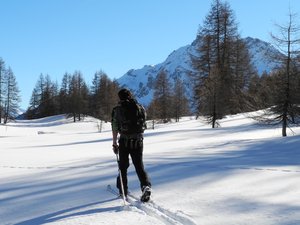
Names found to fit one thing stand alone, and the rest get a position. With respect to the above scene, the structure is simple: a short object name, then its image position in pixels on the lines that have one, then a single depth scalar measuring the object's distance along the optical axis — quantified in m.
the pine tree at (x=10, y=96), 72.06
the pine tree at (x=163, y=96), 60.59
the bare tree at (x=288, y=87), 22.78
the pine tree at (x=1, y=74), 71.44
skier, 7.07
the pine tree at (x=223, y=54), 47.47
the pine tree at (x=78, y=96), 72.31
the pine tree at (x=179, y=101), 60.78
